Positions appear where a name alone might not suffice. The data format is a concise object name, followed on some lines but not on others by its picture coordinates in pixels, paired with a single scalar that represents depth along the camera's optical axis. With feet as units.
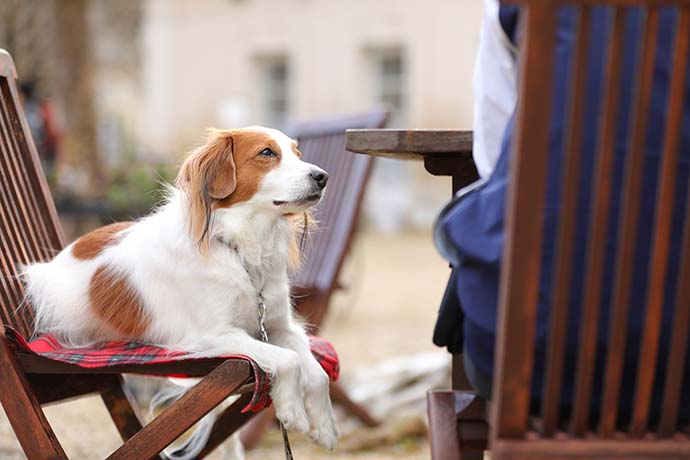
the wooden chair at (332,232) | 24.86
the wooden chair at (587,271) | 8.23
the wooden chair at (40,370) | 13.25
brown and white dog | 14.83
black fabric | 11.50
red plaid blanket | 13.61
